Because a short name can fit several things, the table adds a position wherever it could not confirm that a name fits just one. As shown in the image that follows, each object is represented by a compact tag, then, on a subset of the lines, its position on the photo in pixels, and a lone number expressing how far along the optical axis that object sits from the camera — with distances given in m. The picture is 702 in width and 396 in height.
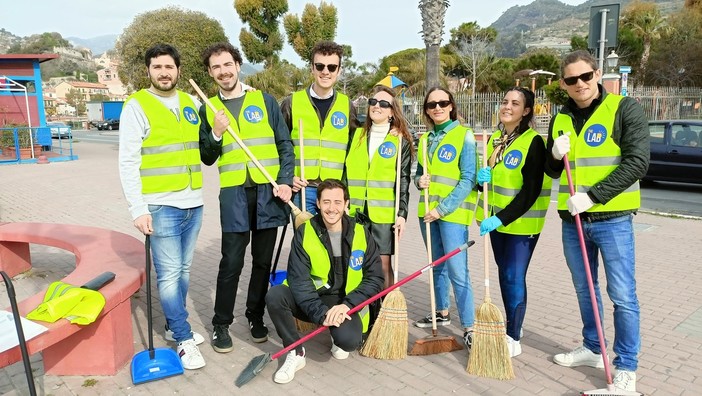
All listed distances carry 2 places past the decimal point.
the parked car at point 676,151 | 10.49
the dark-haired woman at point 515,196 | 3.38
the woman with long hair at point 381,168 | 3.82
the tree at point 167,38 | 22.06
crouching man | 3.47
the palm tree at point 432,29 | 12.41
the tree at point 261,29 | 25.71
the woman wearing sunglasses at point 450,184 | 3.64
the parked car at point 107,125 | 46.94
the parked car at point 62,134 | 29.13
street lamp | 13.60
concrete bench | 3.03
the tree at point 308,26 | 25.88
